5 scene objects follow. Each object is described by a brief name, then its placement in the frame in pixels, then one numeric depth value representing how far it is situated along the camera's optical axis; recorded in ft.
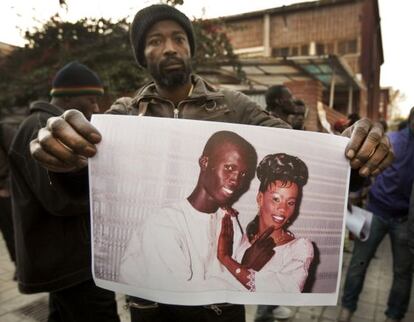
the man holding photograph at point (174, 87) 4.25
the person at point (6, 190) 8.53
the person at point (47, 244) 5.26
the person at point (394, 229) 8.38
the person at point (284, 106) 9.61
